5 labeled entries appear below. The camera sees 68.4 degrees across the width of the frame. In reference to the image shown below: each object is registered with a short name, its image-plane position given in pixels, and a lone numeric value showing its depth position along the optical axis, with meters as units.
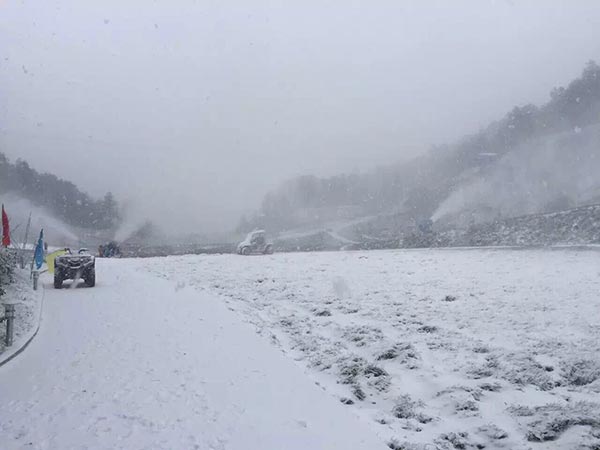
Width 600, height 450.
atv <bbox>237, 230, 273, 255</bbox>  34.25
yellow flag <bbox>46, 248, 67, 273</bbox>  21.61
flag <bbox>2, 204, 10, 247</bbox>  16.42
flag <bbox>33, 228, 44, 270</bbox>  20.17
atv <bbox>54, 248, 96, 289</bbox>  17.12
